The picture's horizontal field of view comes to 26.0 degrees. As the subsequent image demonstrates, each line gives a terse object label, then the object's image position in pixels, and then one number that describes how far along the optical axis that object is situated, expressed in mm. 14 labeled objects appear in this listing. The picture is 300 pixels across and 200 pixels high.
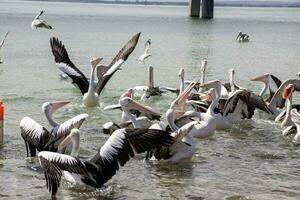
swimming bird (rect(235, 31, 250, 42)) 35250
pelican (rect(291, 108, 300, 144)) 8859
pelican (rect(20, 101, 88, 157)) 7012
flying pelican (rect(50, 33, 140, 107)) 11492
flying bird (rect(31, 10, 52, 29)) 19869
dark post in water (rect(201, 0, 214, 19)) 70562
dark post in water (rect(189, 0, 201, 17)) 73188
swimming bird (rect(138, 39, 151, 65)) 17812
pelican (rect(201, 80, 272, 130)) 9742
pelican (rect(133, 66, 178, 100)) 12062
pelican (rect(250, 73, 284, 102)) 11928
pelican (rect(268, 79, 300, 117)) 10914
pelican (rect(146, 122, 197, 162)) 7398
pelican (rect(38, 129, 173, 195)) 5848
